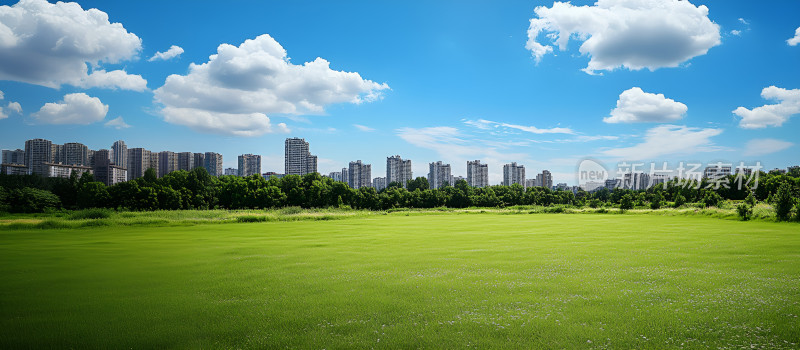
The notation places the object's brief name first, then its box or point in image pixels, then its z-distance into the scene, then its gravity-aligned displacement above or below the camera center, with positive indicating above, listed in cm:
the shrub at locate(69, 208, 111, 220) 5038 -315
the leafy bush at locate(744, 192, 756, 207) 5419 -143
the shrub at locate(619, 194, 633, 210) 8294 -270
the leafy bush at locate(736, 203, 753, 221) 5042 -275
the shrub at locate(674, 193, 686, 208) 9012 -238
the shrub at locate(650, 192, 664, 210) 8688 -279
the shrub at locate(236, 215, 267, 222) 5587 -407
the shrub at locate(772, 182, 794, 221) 4581 -146
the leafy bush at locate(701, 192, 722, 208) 8153 -196
